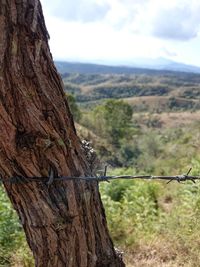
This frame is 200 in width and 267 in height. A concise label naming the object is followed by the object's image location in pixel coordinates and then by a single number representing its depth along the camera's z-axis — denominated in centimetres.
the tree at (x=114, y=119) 2555
